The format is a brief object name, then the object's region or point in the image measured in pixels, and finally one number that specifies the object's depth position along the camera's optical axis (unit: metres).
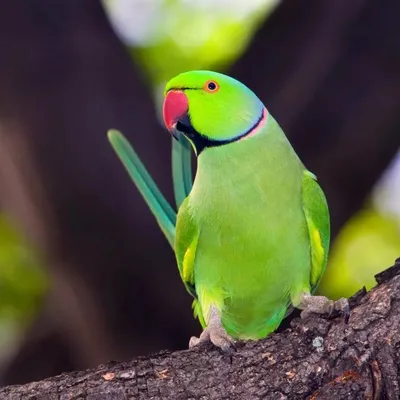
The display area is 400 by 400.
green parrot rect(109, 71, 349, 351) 2.92
